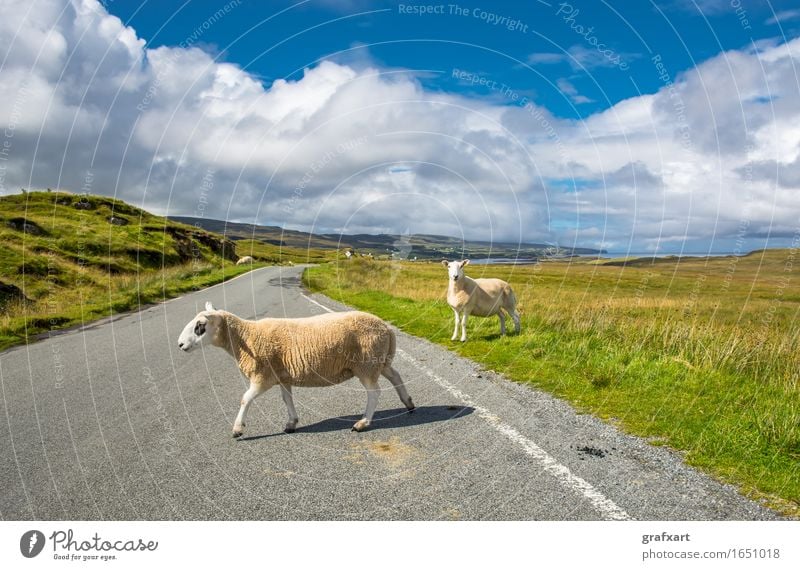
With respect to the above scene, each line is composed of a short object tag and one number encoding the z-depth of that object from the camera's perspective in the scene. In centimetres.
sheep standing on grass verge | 1373
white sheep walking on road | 638
